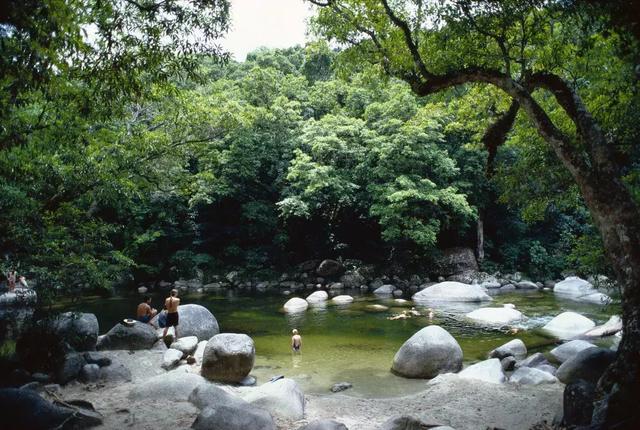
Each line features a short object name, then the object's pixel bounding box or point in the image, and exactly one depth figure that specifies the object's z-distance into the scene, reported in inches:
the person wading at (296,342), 468.4
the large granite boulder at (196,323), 499.2
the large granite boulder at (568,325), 532.4
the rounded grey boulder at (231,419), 237.9
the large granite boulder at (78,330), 379.6
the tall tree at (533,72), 214.5
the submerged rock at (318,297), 820.6
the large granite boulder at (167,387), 307.4
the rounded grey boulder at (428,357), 388.5
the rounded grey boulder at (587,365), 310.3
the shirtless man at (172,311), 458.3
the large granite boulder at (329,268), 1051.9
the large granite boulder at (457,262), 1039.0
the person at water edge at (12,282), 547.8
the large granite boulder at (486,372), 355.3
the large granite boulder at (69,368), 342.3
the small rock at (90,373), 345.7
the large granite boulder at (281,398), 290.2
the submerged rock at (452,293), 796.0
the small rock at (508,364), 397.4
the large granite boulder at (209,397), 282.1
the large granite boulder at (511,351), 432.5
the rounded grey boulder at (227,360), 371.2
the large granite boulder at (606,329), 493.7
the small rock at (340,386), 359.6
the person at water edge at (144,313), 523.8
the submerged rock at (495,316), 608.4
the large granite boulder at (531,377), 338.0
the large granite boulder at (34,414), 214.7
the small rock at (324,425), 234.5
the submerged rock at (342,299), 800.9
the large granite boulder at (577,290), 798.5
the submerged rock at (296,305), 740.0
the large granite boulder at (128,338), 443.8
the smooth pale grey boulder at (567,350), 413.2
